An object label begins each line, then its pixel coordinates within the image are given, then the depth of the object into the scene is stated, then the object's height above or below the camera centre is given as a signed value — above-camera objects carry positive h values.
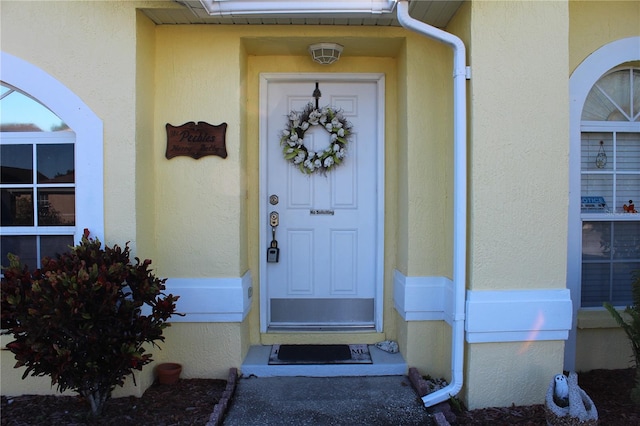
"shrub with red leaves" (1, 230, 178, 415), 2.85 -0.74
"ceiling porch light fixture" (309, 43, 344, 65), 3.90 +1.33
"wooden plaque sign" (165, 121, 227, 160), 3.76 +0.53
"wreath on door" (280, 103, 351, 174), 4.18 +0.61
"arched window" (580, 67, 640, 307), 4.05 +0.19
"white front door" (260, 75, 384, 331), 4.26 -0.13
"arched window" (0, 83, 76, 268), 3.64 +0.19
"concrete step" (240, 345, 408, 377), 3.83 -1.39
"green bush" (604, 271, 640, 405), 3.25 -0.85
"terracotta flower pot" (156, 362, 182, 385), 3.69 -1.38
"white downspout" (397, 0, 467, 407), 3.36 +0.09
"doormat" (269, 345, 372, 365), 3.91 -1.33
